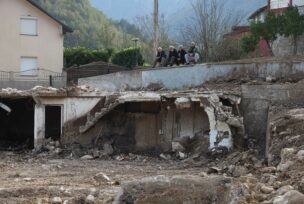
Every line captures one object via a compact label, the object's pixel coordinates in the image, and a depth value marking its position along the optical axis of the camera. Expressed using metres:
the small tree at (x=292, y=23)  27.03
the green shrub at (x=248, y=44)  28.70
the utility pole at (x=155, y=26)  32.16
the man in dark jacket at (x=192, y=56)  25.56
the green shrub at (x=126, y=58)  41.81
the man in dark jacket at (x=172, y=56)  26.00
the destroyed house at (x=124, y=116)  21.05
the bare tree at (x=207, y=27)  34.62
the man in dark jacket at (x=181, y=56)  25.83
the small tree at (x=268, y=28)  27.64
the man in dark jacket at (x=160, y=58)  26.56
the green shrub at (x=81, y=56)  43.09
